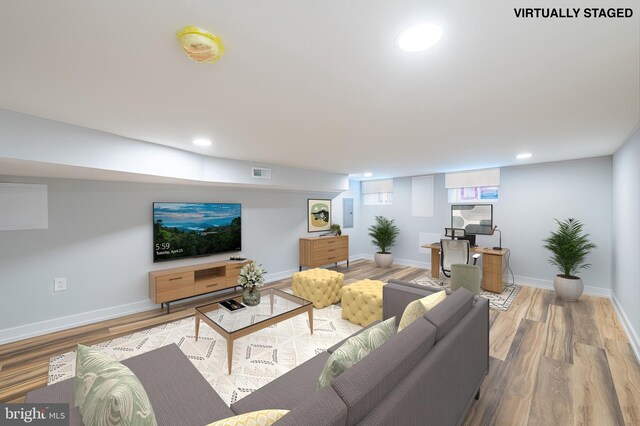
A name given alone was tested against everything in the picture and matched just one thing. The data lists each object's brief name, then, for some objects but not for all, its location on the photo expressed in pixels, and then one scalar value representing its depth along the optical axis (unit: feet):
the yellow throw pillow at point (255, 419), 3.07
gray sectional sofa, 3.17
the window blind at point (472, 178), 17.13
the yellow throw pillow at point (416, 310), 6.12
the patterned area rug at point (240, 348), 7.64
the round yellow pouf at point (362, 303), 10.27
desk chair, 14.51
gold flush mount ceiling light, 3.91
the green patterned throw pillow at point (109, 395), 3.13
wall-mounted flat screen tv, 12.98
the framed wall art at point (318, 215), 20.20
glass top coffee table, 7.93
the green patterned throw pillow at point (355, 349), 4.07
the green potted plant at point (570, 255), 13.24
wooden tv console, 12.00
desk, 14.73
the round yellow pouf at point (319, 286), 12.35
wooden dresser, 18.72
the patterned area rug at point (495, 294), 13.17
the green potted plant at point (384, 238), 21.01
